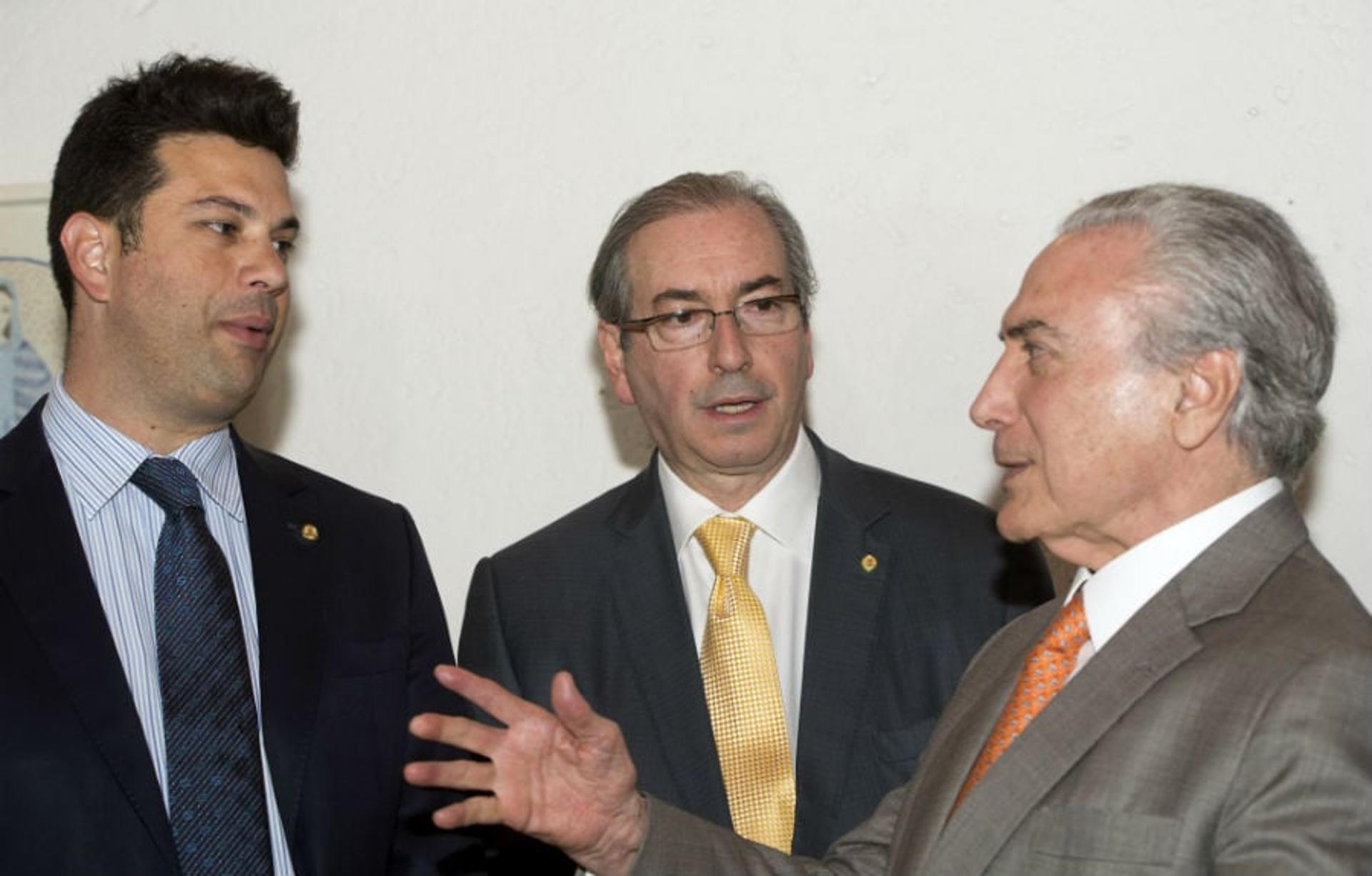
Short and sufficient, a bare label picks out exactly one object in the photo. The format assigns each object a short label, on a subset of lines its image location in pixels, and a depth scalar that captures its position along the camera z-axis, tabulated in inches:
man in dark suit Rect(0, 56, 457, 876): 85.4
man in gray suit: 63.7
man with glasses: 95.4
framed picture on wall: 133.3
